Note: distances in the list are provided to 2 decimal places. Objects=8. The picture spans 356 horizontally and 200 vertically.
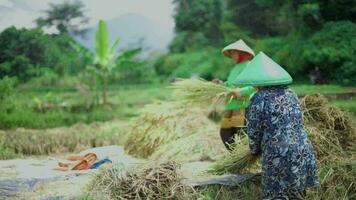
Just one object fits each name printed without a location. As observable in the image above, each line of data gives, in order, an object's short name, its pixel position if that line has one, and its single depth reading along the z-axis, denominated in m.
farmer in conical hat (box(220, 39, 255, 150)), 6.29
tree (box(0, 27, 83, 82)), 8.82
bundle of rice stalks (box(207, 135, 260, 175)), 5.67
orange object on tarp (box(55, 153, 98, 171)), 6.52
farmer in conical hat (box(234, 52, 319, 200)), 4.93
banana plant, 12.11
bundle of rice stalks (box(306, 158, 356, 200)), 5.46
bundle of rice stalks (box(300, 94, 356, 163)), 5.89
